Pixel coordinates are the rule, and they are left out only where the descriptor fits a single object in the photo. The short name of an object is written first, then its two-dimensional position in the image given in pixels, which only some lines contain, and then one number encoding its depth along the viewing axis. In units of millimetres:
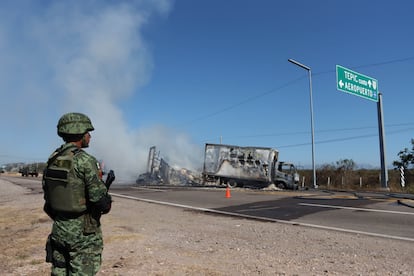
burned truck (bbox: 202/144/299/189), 27891
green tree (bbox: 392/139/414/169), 31580
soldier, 2900
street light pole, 26112
